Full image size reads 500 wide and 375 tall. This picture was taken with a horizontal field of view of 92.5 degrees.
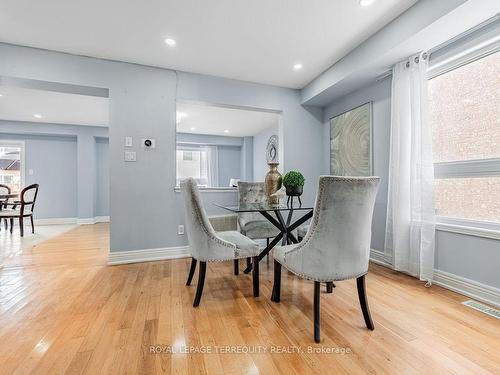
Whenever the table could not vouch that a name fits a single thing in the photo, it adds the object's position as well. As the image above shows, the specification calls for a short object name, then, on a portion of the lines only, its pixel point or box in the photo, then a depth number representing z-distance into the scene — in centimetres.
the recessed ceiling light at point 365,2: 190
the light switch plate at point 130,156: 285
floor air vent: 167
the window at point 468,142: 188
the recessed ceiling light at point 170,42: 241
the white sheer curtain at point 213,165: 723
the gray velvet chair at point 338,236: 131
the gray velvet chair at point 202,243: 178
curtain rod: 178
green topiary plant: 227
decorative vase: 234
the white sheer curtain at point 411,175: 217
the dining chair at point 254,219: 264
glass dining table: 203
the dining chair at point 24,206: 420
